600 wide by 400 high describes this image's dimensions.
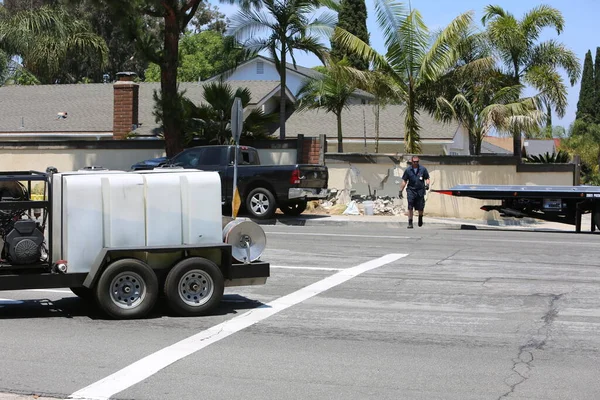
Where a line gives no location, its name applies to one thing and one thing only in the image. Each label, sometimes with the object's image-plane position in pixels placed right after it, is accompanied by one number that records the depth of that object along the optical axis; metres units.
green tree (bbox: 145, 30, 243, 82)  62.11
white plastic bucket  23.95
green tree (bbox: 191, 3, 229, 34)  71.75
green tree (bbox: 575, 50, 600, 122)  72.06
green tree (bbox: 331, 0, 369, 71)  45.94
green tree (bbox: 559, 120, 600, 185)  48.26
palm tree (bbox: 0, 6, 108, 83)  40.53
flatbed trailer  19.89
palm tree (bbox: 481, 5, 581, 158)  25.53
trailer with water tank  9.24
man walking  20.55
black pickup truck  21.47
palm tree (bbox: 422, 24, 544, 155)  24.81
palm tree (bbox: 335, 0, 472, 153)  24.70
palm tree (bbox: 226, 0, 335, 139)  26.11
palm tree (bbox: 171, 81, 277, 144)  26.39
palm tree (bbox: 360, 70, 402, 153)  25.02
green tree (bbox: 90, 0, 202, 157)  24.52
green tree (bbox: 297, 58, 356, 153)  30.38
